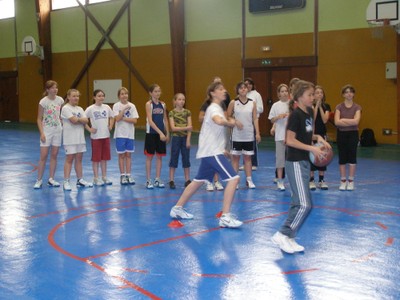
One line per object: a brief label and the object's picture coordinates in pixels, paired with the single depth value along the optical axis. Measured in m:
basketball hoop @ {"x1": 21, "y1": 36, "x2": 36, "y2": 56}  25.11
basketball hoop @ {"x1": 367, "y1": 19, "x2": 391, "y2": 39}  15.18
